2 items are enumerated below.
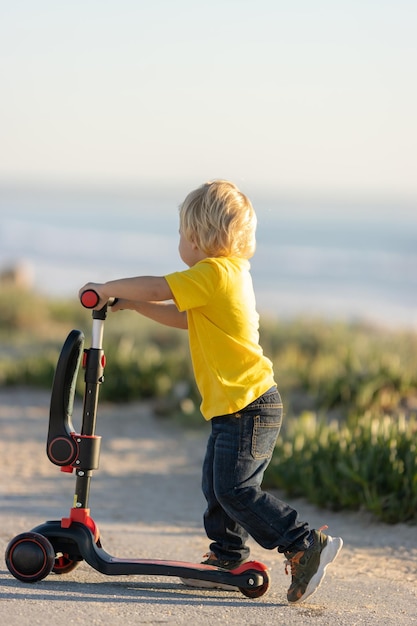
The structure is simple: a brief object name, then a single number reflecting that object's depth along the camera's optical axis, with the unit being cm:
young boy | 848
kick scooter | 872
